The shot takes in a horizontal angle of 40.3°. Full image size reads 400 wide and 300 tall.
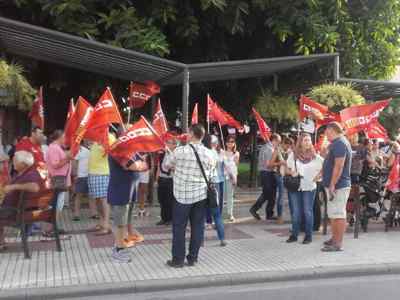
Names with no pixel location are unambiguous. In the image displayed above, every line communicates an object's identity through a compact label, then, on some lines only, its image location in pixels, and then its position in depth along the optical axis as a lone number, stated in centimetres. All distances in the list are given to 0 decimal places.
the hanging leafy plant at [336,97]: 1148
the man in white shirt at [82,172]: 1054
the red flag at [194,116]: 1034
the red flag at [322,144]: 1006
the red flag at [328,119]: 1046
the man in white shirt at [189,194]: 689
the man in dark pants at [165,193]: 995
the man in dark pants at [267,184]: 1079
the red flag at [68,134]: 768
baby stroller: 966
